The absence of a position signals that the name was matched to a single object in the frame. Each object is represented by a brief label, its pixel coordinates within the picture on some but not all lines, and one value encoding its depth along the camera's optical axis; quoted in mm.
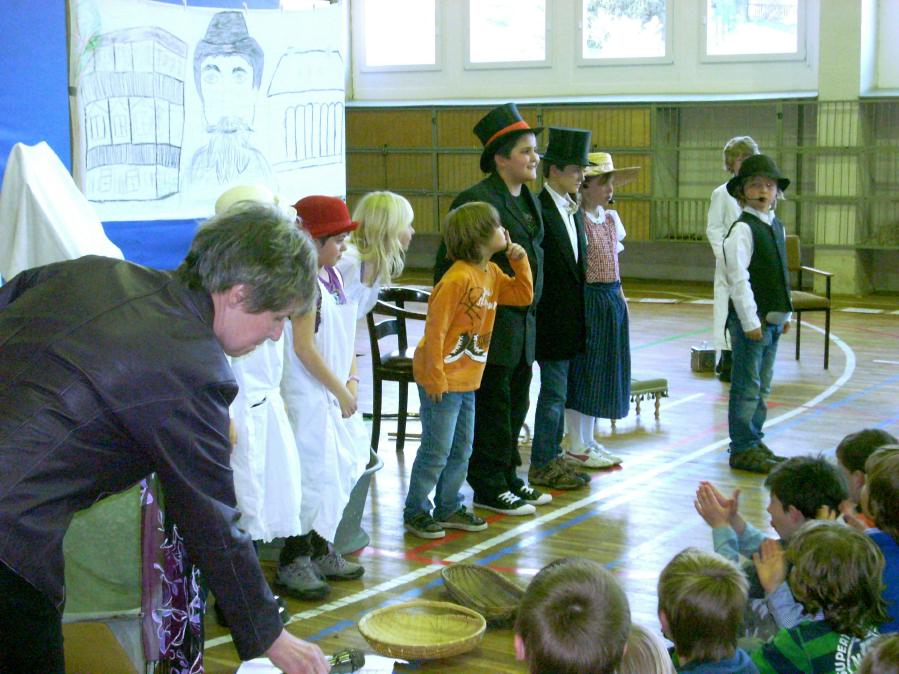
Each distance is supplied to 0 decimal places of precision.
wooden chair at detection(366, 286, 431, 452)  6020
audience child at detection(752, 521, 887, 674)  2527
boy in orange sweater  4715
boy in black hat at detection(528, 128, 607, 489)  5465
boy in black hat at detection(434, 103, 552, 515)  5051
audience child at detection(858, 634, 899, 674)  1970
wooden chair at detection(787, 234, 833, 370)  7879
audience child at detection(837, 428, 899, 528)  3529
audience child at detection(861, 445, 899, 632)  2779
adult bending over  2027
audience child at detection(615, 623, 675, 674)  2201
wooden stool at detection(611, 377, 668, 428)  6879
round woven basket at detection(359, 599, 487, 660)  3578
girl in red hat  4086
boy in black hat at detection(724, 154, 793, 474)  5680
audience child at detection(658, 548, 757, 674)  2467
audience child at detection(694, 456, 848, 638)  3293
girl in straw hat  5668
